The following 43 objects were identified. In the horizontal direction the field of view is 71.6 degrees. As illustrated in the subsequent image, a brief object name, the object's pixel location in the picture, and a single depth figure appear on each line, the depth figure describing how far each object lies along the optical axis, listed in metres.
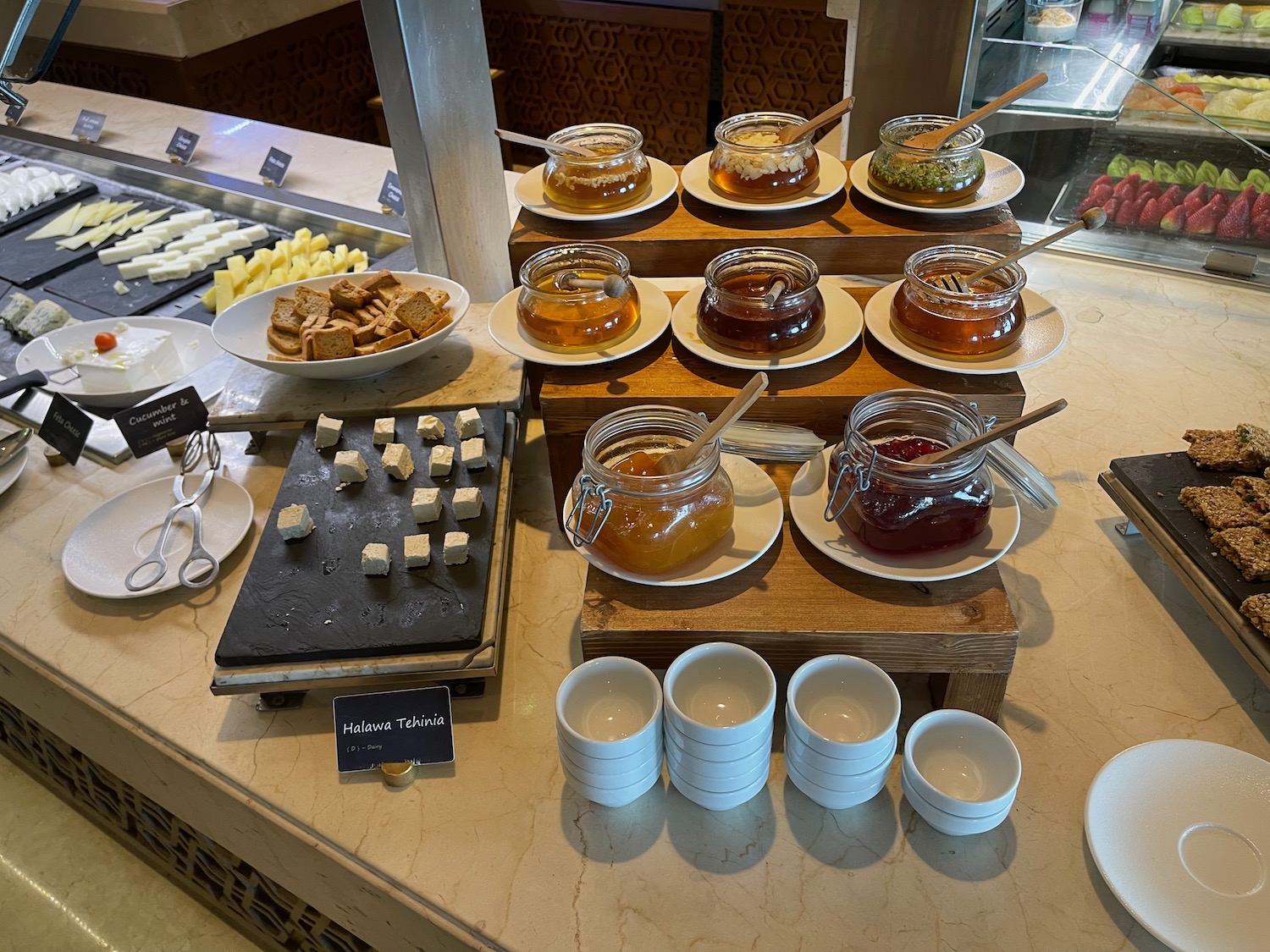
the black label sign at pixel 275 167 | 2.47
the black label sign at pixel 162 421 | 1.44
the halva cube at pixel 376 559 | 1.15
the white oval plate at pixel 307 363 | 1.45
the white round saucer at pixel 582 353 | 1.19
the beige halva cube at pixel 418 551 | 1.17
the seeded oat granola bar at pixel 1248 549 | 1.05
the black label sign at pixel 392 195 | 2.28
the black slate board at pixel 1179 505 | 1.07
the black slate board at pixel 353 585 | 1.08
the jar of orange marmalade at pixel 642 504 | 0.94
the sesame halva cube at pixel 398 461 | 1.31
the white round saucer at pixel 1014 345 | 1.13
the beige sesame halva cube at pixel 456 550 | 1.17
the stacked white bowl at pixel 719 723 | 0.87
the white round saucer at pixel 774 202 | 1.38
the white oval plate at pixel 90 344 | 1.79
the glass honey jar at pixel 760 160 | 1.36
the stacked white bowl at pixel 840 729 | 0.88
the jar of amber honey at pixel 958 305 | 1.12
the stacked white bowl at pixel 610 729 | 0.89
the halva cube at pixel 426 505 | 1.24
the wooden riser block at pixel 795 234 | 1.32
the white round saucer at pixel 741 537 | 0.98
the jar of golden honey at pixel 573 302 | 1.19
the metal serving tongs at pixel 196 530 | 1.29
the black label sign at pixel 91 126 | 2.83
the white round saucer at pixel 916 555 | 0.96
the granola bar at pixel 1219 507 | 1.12
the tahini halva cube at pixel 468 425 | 1.39
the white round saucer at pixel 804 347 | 1.16
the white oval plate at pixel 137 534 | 1.30
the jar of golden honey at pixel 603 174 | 1.37
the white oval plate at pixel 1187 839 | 0.83
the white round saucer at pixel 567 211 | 1.39
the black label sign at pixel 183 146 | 2.65
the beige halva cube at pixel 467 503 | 1.25
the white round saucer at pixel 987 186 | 1.33
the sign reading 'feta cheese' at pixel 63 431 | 1.49
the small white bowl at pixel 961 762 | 0.90
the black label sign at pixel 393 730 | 1.03
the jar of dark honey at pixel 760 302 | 1.14
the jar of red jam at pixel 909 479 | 0.93
